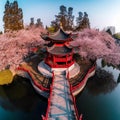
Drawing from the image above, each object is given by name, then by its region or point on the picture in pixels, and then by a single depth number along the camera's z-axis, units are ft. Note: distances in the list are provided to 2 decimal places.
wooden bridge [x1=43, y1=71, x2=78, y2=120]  35.59
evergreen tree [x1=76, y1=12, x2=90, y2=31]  110.84
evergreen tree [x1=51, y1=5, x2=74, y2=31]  114.07
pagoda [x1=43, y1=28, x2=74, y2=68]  55.46
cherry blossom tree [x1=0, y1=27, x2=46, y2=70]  58.16
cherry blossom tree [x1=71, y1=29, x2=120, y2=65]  62.21
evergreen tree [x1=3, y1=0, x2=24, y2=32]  92.88
